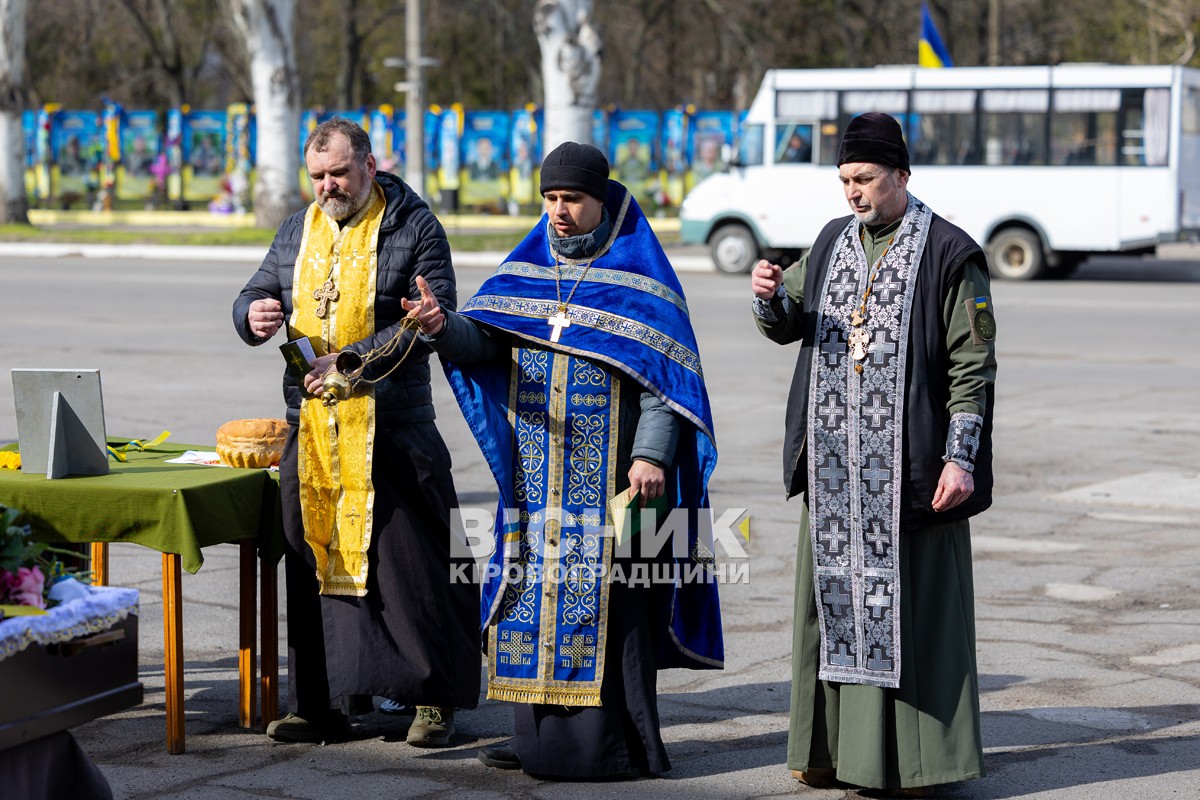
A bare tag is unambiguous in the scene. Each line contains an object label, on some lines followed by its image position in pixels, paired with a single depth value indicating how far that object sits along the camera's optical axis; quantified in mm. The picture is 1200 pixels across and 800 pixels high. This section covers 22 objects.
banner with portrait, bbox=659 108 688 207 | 35250
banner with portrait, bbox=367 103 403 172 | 36438
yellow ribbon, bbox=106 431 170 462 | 5320
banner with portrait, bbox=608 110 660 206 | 35281
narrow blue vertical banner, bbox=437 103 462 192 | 36031
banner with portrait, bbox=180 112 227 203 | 38281
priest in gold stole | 4934
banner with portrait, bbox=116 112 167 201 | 38594
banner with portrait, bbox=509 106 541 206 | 35625
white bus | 22500
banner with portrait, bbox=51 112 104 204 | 38844
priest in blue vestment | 4652
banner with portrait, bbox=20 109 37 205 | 39562
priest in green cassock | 4430
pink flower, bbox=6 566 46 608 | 3574
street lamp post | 26375
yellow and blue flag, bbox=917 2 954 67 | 25953
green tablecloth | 4680
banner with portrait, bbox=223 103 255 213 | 36812
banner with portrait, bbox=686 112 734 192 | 35375
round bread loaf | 5141
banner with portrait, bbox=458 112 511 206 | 35938
